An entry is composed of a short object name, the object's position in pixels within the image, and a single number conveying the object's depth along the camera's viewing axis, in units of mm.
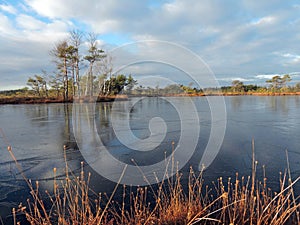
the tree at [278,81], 46219
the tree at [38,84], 28411
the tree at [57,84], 26031
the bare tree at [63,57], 23631
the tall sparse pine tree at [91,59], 23922
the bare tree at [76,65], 24412
